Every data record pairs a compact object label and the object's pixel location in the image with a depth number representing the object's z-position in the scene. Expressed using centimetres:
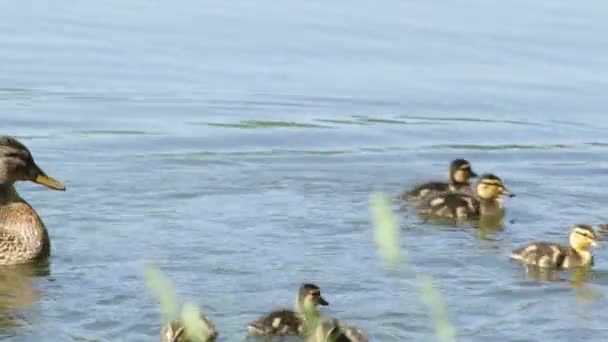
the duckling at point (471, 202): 1831
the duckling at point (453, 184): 1891
